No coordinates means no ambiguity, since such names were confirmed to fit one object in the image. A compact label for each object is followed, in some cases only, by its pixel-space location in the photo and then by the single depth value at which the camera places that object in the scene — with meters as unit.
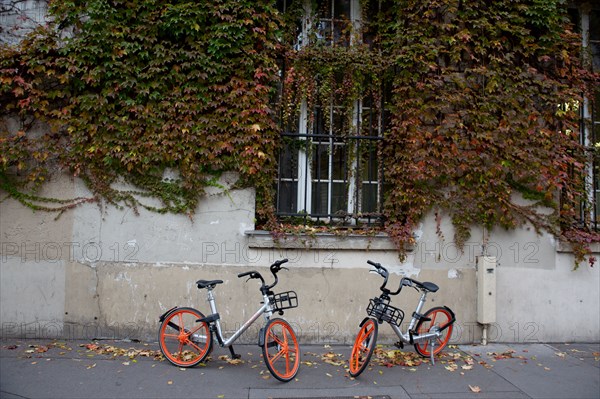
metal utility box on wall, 5.75
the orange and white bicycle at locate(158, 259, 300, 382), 4.52
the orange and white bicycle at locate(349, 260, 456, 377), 4.59
